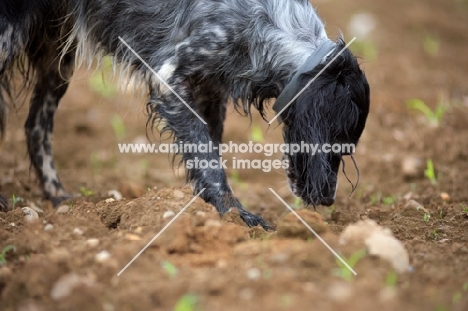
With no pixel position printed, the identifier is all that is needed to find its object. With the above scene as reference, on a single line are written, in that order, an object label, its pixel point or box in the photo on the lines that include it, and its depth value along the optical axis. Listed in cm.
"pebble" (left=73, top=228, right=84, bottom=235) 641
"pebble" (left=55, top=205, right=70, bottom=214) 750
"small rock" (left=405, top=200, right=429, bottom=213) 822
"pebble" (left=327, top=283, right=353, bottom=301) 495
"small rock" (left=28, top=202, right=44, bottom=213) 869
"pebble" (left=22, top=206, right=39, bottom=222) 731
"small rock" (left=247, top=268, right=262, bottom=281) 536
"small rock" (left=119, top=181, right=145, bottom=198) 933
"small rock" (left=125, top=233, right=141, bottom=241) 619
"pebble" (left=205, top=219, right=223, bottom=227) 622
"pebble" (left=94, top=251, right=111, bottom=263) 576
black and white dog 735
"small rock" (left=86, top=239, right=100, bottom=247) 614
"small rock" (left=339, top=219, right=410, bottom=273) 567
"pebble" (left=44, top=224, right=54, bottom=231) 643
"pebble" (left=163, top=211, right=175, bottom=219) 654
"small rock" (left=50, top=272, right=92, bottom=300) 522
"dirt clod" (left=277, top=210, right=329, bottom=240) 633
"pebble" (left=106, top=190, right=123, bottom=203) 895
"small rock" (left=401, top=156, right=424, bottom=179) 1063
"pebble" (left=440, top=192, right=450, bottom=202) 915
